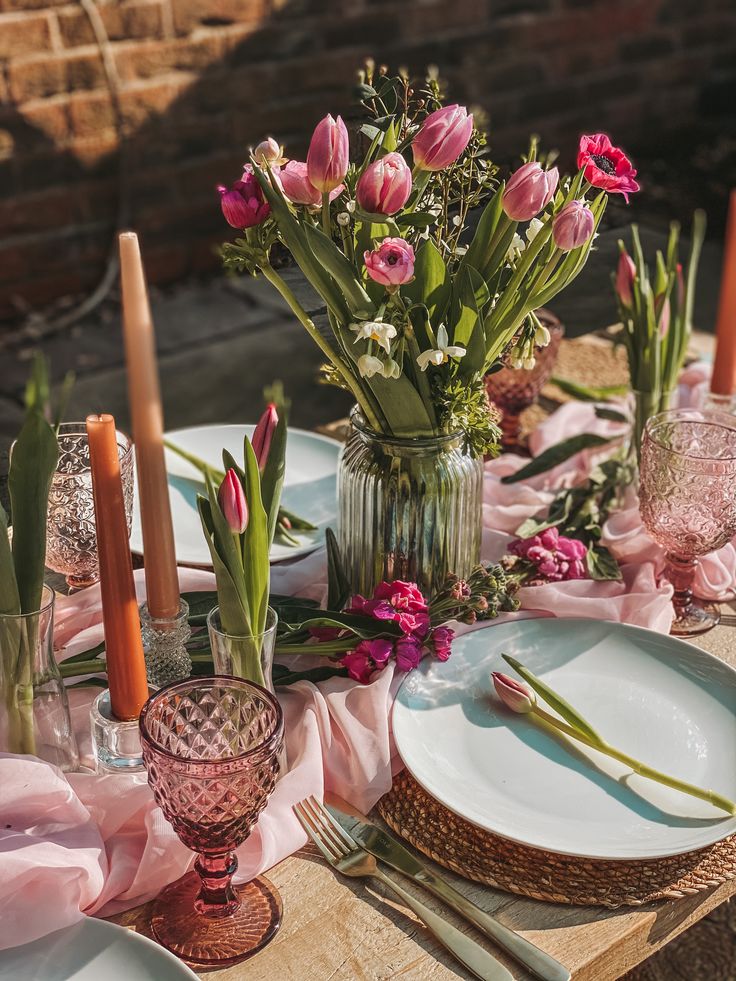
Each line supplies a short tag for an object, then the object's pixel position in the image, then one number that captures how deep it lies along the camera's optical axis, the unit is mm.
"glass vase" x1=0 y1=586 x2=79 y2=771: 844
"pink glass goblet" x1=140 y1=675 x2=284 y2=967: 744
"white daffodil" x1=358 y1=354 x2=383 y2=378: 900
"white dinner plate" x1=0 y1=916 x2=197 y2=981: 747
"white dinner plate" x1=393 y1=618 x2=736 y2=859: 861
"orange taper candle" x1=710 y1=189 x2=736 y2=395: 1329
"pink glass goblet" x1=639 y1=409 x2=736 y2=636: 1074
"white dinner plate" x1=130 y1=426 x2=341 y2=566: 1231
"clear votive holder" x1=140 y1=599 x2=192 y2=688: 904
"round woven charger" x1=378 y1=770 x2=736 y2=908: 836
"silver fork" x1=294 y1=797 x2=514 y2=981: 768
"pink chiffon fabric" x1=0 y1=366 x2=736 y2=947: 780
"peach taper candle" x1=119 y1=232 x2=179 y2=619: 754
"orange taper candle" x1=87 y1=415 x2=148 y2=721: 771
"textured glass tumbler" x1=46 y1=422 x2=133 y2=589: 1057
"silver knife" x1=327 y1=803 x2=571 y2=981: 767
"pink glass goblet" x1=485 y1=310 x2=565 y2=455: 1424
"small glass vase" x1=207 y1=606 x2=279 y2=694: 875
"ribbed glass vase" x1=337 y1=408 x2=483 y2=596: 1018
